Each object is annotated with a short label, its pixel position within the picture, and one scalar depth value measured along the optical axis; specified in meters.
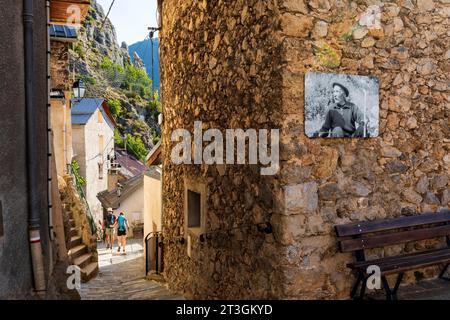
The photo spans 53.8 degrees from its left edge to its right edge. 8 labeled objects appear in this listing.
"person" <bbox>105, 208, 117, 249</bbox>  15.67
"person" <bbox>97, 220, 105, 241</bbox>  20.39
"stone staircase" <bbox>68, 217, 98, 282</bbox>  8.40
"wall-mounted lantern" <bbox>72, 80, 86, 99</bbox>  11.55
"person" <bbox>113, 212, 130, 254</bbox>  13.12
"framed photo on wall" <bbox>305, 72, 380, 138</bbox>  3.71
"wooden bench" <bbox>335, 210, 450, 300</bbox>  3.71
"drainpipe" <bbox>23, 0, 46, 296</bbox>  3.53
